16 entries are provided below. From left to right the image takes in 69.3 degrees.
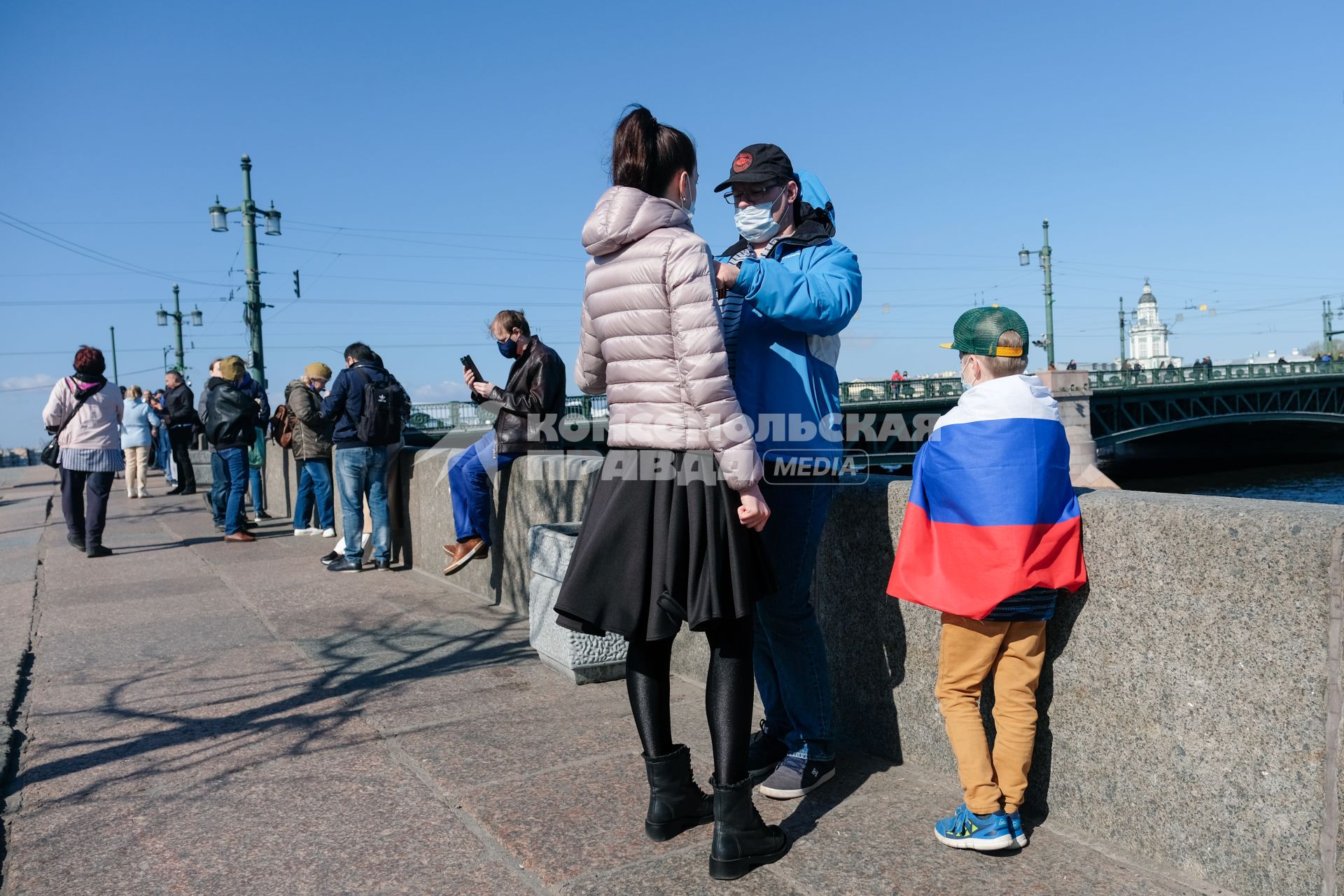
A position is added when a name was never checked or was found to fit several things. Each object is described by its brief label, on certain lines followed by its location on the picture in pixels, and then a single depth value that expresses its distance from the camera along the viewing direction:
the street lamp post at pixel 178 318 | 39.14
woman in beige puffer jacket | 2.37
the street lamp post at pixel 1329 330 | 94.31
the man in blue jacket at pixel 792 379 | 2.61
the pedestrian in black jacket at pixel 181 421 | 13.70
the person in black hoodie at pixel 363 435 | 6.91
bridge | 37.44
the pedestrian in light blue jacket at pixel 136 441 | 14.92
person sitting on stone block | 5.54
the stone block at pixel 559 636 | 4.11
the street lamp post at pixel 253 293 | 18.17
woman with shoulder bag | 8.21
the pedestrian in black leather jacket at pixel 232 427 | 8.97
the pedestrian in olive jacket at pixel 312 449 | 8.14
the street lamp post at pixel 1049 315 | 44.44
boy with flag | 2.41
